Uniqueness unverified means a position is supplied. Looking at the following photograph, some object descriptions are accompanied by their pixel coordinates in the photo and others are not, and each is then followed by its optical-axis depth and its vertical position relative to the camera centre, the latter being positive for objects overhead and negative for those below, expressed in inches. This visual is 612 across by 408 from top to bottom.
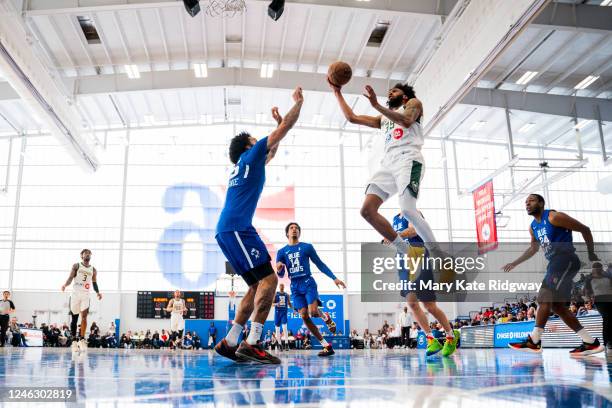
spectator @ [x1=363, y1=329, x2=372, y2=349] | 1088.1 -57.0
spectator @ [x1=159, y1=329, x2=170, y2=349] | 1022.1 -49.4
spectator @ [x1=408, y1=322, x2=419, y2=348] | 885.4 -35.2
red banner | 828.0 +155.8
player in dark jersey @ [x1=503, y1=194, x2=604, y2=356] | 233.0 +19.1
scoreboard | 1056.2 +20.6
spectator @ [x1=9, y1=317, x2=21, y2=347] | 874.8 -32.0
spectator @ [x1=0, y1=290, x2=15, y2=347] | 582.8 +4.8
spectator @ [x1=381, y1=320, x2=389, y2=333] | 1151.0 -35.4
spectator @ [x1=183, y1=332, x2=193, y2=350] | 775.1 -41.5
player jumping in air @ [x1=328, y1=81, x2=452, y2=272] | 192.2 +53.4
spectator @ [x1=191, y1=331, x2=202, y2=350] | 814.3 -42.9
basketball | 205.2 +94.3
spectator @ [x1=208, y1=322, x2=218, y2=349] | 783.7 -32.8
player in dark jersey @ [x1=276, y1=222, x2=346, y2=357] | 308.5 +22.1
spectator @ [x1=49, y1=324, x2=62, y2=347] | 989.8 -40.6
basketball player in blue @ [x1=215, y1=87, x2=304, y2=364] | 182.1 +24.2
